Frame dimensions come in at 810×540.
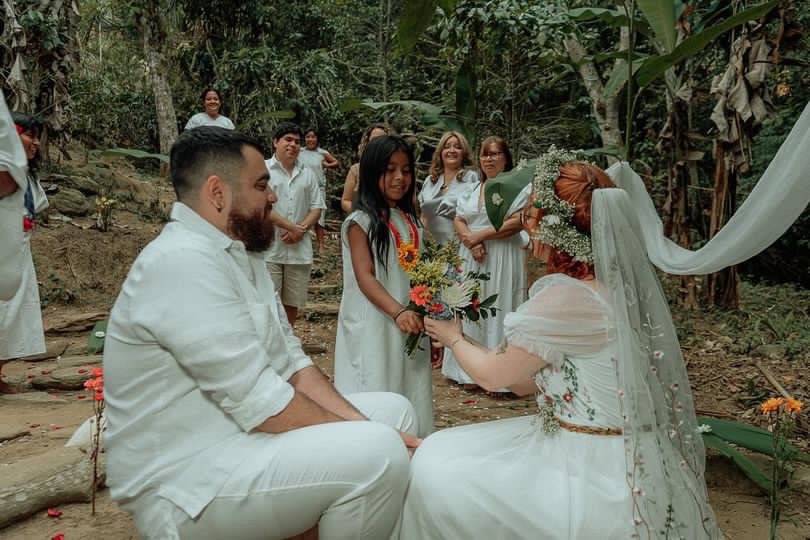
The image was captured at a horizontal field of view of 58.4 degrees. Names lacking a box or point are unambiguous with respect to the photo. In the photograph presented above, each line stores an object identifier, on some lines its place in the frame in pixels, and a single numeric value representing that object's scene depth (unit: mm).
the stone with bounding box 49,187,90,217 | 9105
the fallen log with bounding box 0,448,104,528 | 2938
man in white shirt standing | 5895
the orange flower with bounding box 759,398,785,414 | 2605
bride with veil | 2066
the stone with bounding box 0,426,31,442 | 3899
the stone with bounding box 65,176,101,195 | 9751
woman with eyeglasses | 5336
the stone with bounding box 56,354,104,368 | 5764
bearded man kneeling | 1917
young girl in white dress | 3348
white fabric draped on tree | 1820
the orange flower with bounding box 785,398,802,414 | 2635
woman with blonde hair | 5551
